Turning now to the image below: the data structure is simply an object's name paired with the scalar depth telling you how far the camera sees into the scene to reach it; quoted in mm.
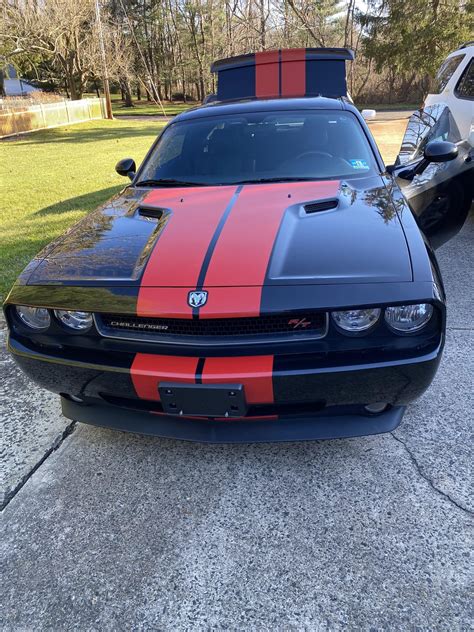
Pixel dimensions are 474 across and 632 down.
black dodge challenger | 1818
